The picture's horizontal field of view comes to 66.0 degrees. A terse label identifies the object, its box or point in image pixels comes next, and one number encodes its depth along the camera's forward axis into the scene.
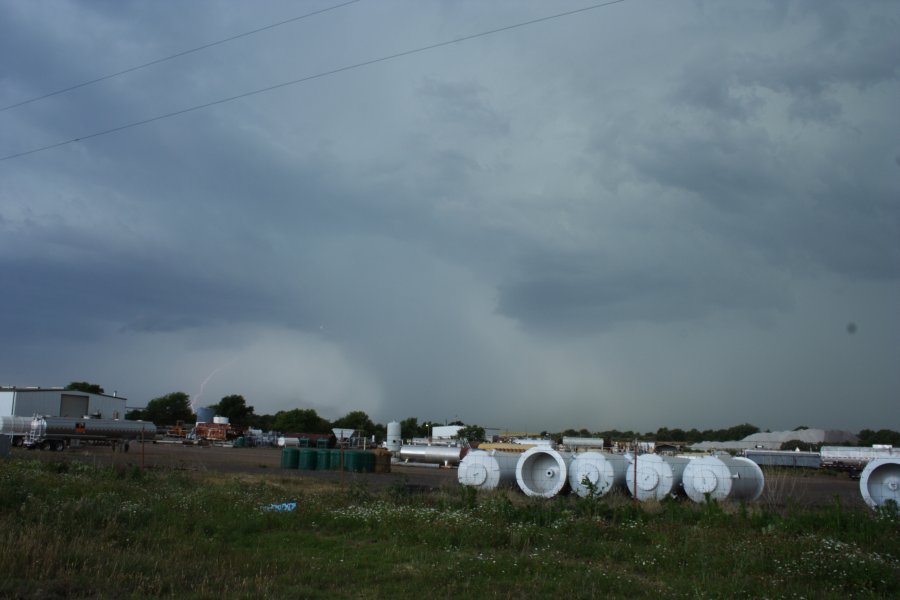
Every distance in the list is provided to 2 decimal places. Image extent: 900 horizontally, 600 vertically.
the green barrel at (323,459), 42.59
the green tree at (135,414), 152.31
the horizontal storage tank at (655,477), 25.12
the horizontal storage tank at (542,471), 26.33
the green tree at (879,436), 122.63
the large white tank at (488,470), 28.22
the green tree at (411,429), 157.61
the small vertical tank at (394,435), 79.81
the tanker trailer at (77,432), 58.03
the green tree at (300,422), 148.25
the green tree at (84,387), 157.68
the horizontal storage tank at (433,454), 59.16
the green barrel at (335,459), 42.16
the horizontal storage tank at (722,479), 24.67
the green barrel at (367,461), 43.47
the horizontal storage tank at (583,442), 62.81
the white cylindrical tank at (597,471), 25.48
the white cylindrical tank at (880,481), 23.30
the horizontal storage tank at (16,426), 58.38
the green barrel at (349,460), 42.28
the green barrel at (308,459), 42.62
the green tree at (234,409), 156.25
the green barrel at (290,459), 42.81
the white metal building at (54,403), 76.50
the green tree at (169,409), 160.25
